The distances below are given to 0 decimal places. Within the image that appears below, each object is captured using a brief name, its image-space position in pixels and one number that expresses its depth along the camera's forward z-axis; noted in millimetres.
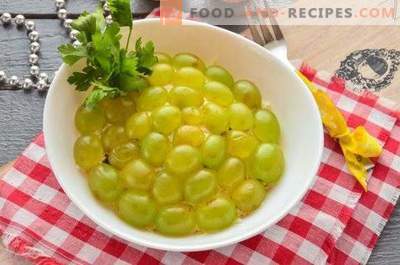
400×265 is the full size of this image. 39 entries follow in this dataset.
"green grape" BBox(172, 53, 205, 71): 839
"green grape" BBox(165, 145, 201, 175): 744
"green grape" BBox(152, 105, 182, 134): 764
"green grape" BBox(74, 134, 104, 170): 777
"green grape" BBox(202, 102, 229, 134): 778
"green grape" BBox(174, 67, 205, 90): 808
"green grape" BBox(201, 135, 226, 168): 754
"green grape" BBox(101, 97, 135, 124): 793
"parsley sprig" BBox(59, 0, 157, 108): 769
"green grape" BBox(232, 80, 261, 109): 831
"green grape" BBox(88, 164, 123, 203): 756
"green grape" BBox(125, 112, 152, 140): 768
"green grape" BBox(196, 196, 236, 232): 745
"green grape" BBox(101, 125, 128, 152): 781
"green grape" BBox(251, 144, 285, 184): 772
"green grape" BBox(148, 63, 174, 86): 809
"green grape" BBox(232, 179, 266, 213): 762
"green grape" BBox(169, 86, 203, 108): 790
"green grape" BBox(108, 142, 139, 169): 769
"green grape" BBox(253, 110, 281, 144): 802
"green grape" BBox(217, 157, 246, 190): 760
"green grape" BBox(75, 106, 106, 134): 794
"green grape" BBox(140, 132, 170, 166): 753
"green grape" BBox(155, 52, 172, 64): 839
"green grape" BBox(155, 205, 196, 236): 744
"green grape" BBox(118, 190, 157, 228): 743
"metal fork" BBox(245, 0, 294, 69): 946
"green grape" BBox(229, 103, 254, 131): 788
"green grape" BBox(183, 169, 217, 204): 742
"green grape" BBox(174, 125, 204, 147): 760
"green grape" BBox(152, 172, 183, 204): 744
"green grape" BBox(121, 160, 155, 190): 748
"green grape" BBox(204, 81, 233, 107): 801
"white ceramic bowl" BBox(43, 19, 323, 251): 748
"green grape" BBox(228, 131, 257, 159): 774
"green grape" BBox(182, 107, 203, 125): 777
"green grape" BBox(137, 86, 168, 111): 787
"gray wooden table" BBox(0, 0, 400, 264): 830
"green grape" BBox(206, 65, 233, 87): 834
